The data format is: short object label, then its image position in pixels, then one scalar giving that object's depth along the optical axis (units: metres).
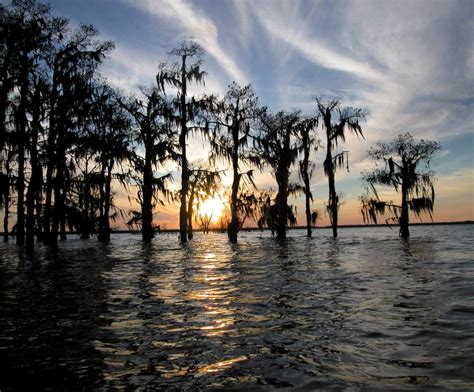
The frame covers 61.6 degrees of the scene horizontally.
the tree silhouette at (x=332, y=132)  35.12
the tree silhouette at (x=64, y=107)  20.48
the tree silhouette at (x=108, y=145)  22.44
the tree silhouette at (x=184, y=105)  30.42
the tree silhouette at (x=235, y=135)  31.00
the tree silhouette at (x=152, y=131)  30.75
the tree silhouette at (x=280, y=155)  31.77
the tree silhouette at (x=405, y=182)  31.64
